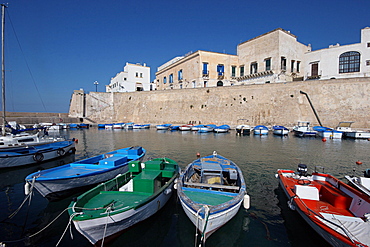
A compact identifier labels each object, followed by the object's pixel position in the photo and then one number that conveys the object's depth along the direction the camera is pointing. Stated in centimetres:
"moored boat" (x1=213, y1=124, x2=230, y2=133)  2800
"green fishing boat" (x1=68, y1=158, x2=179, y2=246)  387
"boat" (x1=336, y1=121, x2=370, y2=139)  2134
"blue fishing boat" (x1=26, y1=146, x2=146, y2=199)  578
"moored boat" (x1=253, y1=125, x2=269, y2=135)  2533
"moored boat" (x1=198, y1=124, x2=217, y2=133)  2942
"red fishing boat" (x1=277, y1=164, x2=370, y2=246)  354
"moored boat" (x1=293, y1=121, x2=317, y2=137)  2350
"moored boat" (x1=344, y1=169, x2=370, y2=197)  503
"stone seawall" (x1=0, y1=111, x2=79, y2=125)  3347
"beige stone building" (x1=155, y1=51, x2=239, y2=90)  3934
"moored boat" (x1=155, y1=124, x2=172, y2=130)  3319
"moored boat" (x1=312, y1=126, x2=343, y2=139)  2209
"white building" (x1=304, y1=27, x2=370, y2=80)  2938
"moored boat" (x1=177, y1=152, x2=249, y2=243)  395
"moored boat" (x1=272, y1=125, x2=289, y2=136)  2388
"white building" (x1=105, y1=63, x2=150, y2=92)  4806
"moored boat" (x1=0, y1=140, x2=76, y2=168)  966
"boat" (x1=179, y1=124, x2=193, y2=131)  3164
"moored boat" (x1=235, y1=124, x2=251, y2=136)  2562
